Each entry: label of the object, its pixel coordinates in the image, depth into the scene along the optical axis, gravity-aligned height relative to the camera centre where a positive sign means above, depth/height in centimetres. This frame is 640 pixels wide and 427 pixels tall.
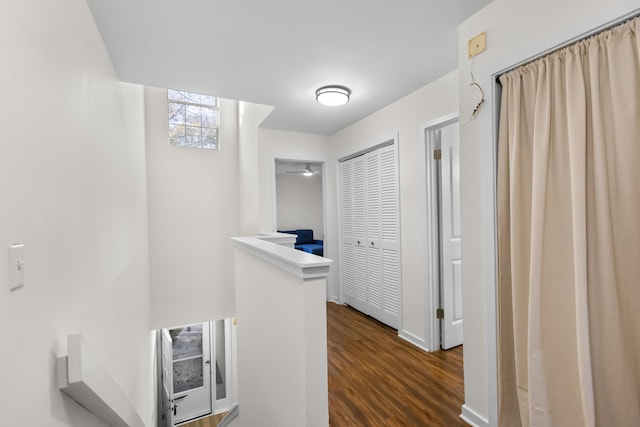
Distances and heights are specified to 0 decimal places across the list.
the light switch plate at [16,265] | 75 -13
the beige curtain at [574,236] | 109 -13
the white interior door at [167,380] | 555 -330
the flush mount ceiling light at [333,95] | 255 +108
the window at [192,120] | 439 +153
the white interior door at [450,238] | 268 -27
